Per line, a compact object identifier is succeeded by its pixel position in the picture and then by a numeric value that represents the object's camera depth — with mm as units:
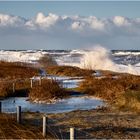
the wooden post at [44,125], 12383
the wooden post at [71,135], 9840
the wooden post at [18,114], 14019
